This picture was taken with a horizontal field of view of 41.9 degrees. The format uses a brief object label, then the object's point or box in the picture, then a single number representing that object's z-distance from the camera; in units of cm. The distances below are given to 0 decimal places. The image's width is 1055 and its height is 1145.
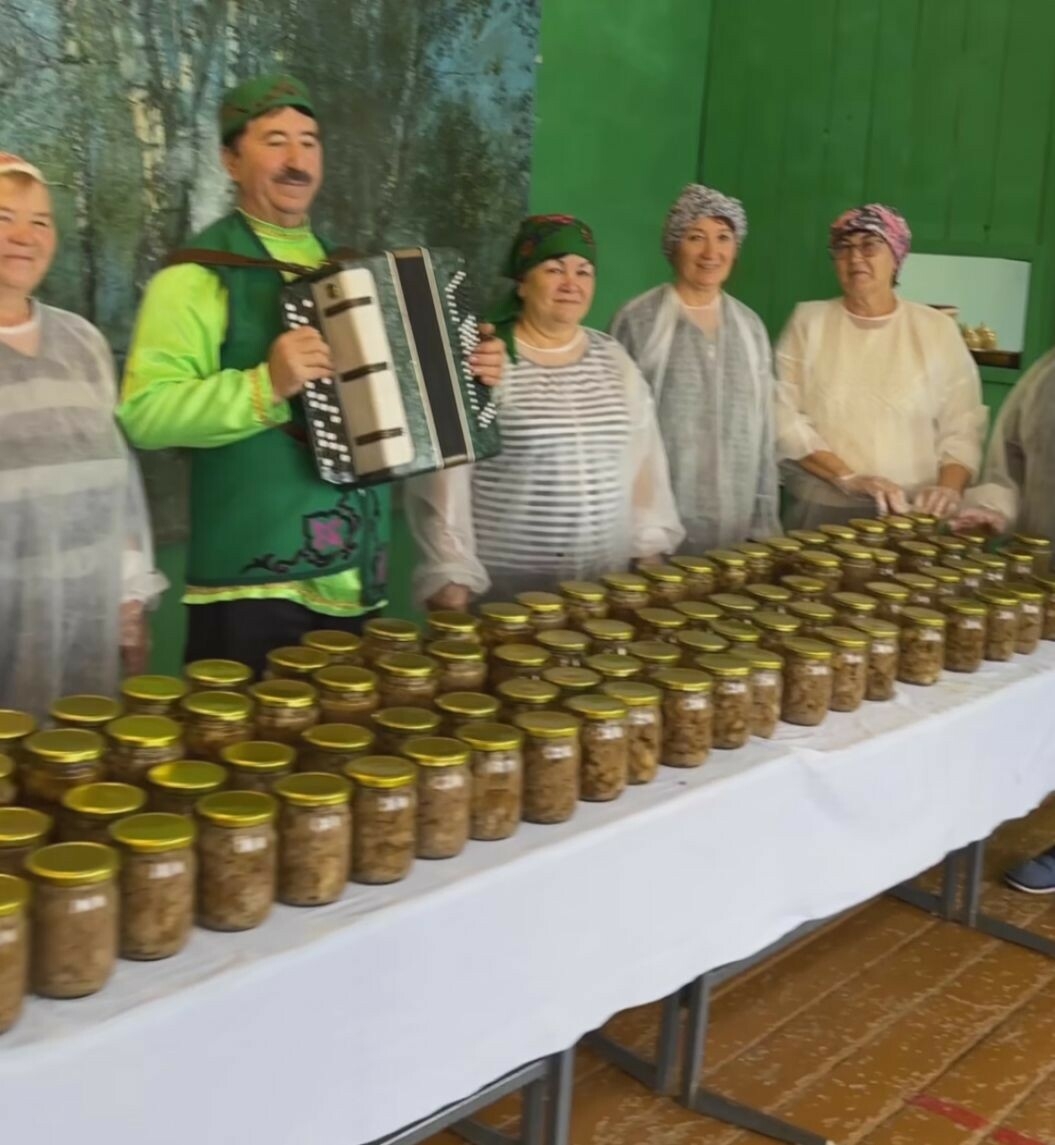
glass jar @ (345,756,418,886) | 129
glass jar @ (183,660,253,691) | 147
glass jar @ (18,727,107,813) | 124
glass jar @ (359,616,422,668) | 167
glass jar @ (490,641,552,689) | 165
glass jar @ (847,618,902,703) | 193
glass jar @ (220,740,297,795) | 129
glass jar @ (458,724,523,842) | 140
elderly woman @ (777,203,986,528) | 288
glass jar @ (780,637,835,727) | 182
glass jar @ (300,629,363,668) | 163
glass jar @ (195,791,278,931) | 118
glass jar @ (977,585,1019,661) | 218
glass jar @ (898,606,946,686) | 201
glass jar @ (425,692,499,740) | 147
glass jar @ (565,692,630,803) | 152
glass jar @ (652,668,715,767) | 163
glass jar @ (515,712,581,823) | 145
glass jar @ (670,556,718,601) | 212
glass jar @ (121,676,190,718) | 141
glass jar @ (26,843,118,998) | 106
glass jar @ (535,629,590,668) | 172
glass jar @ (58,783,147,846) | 117
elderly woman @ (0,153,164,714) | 177
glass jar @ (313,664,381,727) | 149
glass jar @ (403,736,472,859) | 134
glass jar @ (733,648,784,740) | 174
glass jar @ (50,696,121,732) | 134
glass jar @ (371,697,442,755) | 141
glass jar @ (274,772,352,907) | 123
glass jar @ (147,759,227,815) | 123
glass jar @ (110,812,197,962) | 112
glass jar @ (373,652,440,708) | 156
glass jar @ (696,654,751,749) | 170
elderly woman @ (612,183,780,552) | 270
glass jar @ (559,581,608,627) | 195
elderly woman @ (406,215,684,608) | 228
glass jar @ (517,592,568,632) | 186
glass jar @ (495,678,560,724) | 154
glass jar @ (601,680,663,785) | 158
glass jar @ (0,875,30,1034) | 101
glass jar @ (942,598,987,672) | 210
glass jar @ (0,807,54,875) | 111
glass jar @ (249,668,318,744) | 142
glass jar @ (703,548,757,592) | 220
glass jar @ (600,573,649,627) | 198
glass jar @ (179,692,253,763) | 137
